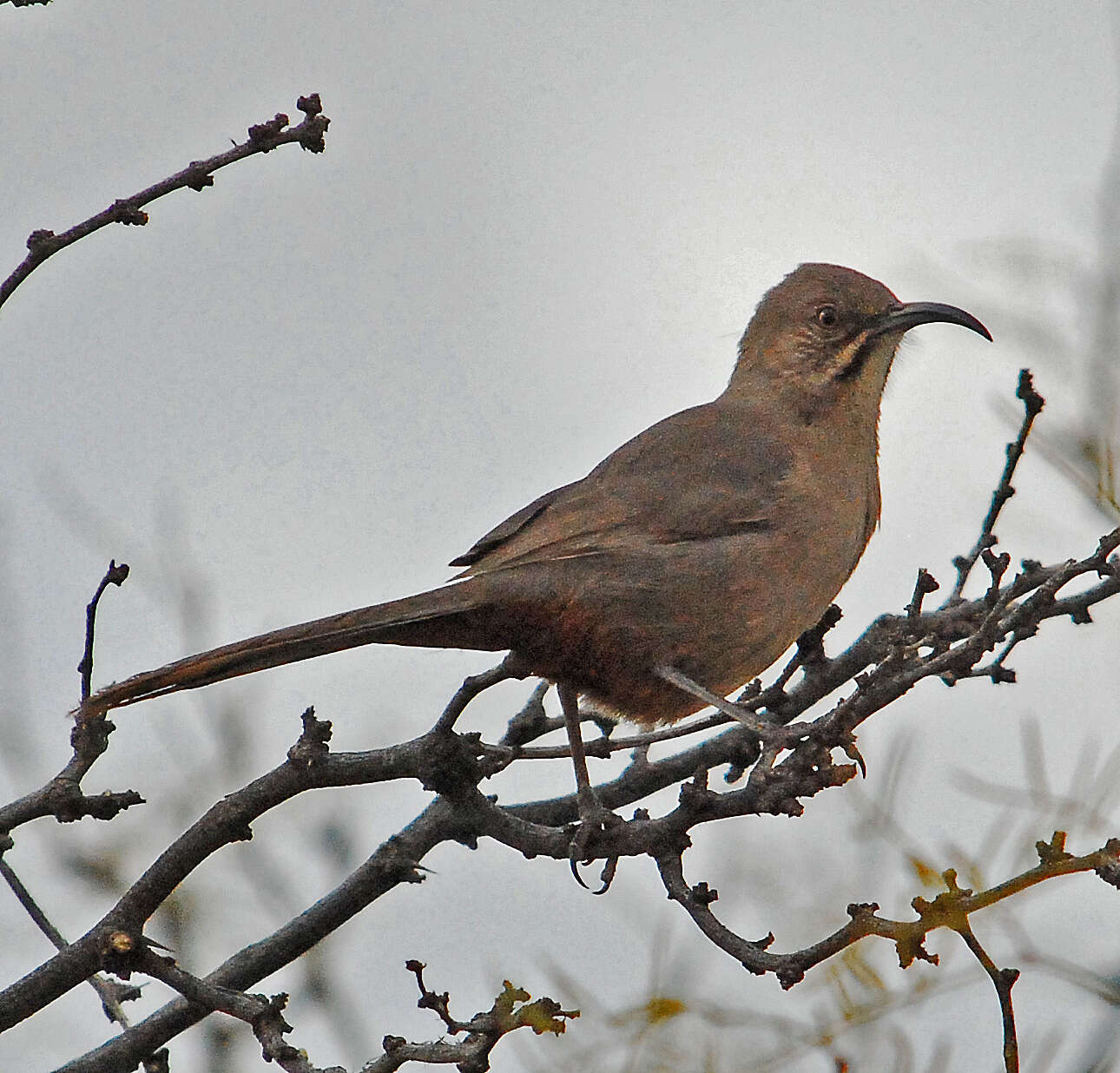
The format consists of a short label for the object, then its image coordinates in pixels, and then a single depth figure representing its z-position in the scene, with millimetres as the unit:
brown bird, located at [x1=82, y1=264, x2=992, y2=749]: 9672
